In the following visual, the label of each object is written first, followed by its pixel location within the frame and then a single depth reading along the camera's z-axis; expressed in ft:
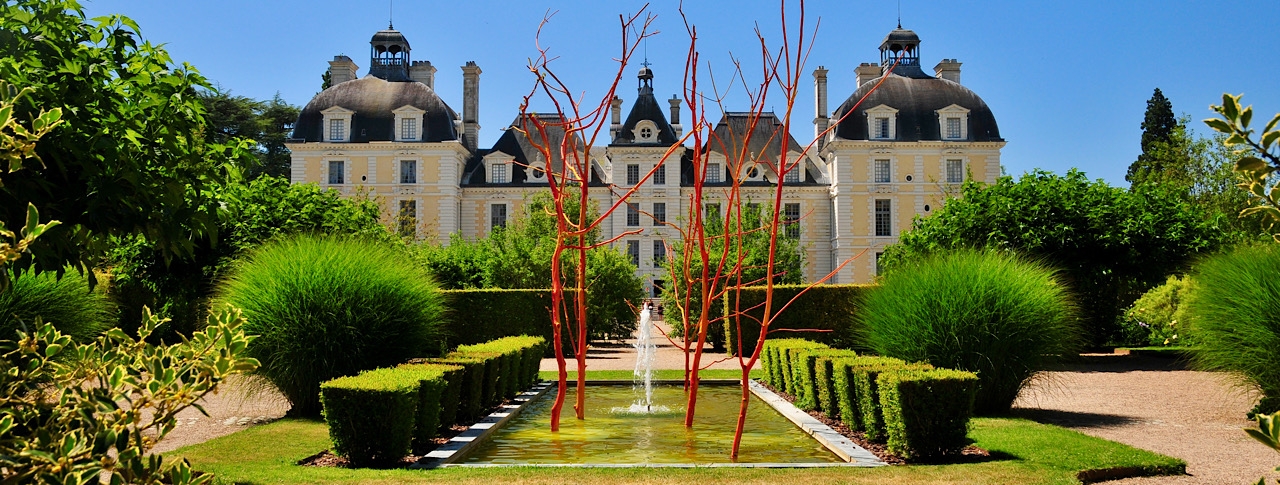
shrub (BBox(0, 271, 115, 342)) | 31.99
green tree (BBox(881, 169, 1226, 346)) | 53.98
